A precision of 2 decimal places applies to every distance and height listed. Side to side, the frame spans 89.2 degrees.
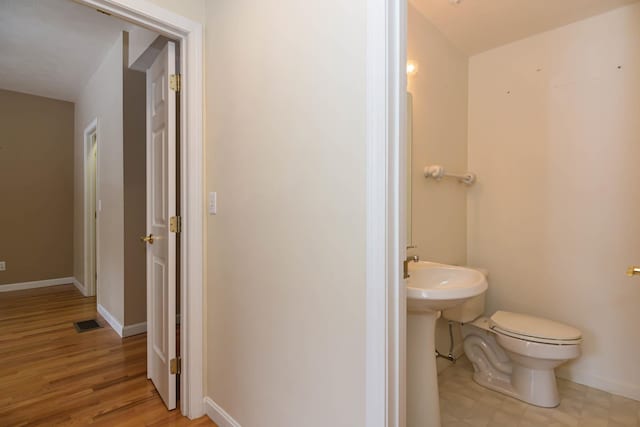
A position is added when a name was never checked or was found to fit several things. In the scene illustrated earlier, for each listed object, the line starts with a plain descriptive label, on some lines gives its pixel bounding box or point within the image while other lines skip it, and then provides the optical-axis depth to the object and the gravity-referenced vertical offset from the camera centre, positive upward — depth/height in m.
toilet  1.79 -0.84
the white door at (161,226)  1.74 -0.09
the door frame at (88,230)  3.95 -0.25
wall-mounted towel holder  2.09 +0.24
